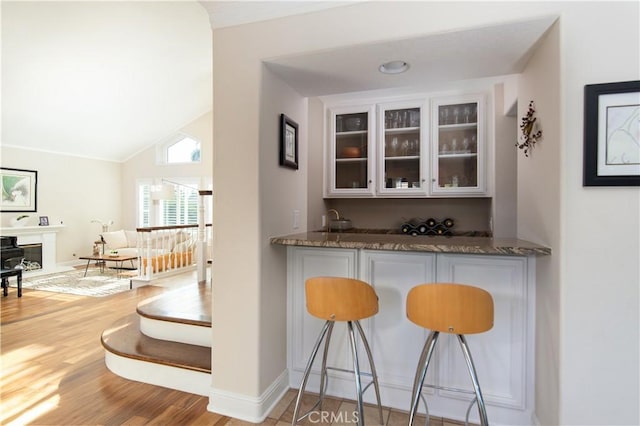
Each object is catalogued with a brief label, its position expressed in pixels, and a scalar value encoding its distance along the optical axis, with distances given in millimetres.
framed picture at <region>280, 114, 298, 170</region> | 2279
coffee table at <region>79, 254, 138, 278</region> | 5982
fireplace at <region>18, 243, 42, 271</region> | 6098
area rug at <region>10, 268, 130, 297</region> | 4980
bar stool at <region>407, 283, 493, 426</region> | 1548
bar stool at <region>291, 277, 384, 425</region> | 1729
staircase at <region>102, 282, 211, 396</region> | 2336
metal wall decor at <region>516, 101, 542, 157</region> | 1854
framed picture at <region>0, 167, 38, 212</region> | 5992
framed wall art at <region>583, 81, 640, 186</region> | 1445
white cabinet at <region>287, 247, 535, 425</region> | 1901
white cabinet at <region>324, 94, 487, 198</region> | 3053
